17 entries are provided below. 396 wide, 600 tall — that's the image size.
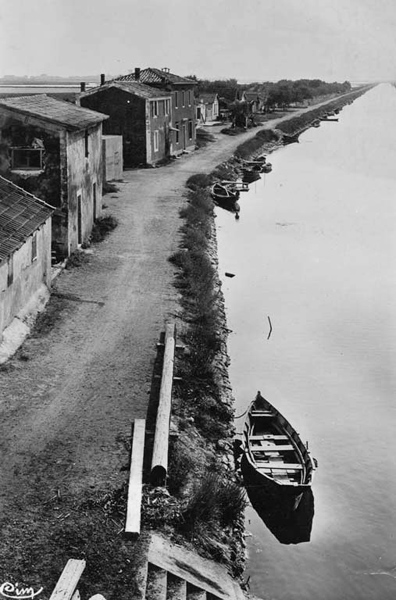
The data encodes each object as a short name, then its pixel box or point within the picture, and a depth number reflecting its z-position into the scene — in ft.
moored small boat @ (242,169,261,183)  191.04
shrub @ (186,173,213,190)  149.38
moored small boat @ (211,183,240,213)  153.38
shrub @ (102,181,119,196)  136.08
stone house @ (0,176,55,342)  60.19
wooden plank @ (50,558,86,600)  31.37
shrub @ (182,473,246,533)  40.29
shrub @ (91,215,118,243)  101.35
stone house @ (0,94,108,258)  82.94
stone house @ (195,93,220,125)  296.10
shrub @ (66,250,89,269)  86.96
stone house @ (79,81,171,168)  161.58
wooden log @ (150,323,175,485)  42.57
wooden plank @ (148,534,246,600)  35.83
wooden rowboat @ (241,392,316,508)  47.65
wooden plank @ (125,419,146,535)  37.47
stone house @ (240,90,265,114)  355.85
